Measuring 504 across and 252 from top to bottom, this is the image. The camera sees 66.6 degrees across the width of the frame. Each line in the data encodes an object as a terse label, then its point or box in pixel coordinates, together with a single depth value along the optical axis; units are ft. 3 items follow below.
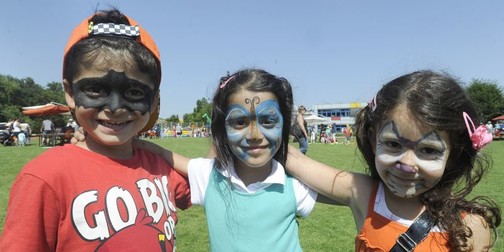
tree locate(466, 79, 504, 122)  135.33
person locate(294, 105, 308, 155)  34.04
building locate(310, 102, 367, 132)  204.95
